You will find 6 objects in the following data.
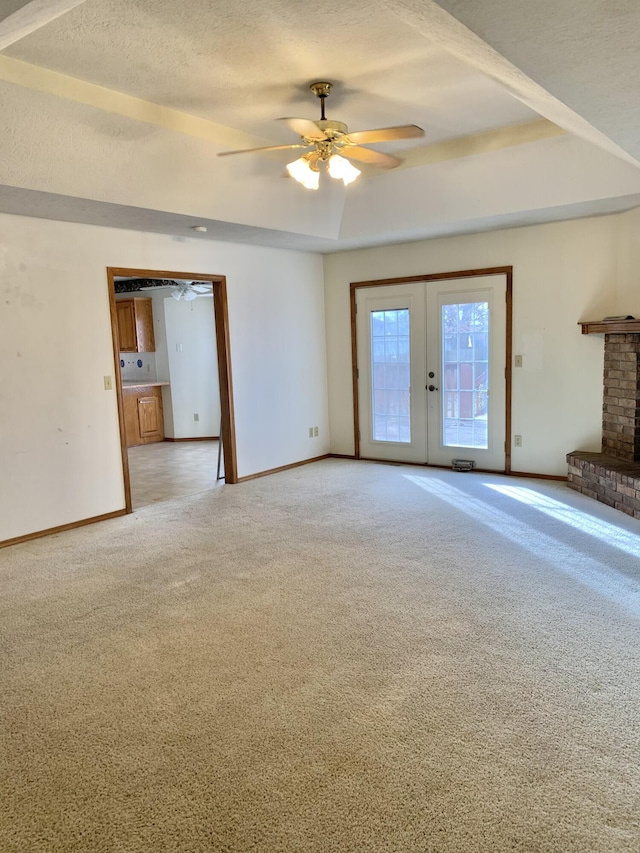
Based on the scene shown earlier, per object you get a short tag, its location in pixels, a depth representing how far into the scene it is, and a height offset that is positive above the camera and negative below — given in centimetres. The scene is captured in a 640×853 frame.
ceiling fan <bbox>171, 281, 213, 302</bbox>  789 +93
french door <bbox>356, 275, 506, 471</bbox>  586 -22
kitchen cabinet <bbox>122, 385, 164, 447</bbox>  879 -81
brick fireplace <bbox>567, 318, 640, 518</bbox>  463 -74
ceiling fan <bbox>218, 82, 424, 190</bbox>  329 +123
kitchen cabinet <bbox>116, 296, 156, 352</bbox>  905 +57
